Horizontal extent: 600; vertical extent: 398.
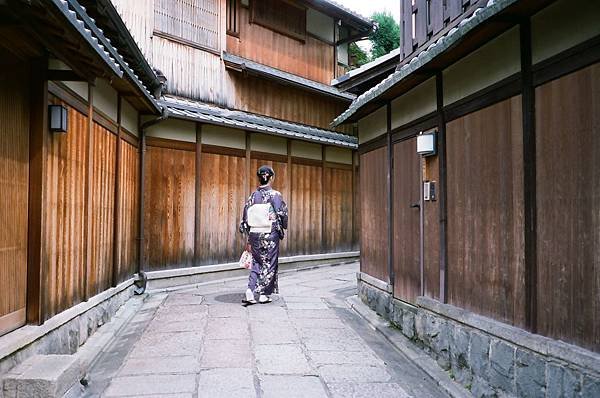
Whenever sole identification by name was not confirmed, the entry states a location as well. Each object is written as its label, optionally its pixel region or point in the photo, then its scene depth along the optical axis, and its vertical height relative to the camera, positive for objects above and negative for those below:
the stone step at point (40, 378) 4.07 -1.33
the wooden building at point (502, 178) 3.84 +0.33
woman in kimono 8.86 -0.36
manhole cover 9.20 -1.58
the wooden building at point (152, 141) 4.80 +1.22
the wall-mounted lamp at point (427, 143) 6.43 +0.85
